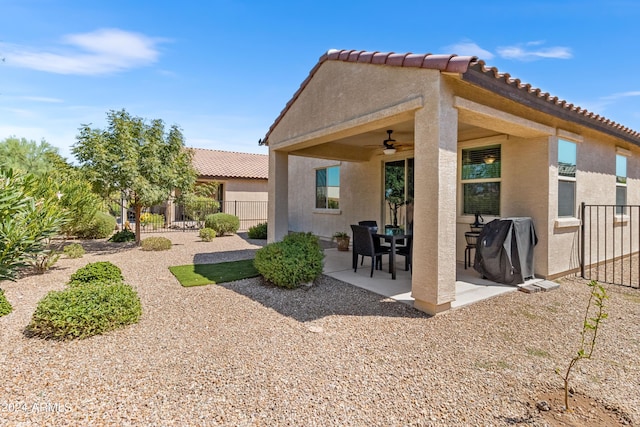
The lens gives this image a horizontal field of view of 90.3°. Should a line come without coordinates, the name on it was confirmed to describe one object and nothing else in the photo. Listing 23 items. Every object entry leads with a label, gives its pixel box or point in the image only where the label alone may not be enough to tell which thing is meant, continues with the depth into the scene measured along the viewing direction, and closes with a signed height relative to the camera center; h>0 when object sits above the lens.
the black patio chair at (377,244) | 7.56 -0.89
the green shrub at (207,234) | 13.83 -1.19
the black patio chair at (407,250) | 7.37 -1.02
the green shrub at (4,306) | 4.86 -1.55
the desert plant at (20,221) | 4.81 -0.23
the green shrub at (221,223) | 15.49 -0.79
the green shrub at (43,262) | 7.57 -1.34
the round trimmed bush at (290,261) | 6.17 -1.09
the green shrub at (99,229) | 13.46 -0.95
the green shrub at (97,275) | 5.62 -1.23
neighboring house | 20.59 +2.12
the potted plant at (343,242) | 10.98 -1.21
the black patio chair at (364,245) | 7.06 -0.88
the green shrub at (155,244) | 11.05 -1.31
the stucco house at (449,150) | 4.82 +1.41
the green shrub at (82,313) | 3.96 -1.37
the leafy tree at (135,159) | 10.52 +1.67
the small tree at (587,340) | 2.69 -1.71
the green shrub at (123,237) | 12.88 -1.23
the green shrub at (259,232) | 14.61 -1.17
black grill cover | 6.43 -0.88
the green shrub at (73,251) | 9.34 -1.32
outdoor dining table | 6.88 -0.74
